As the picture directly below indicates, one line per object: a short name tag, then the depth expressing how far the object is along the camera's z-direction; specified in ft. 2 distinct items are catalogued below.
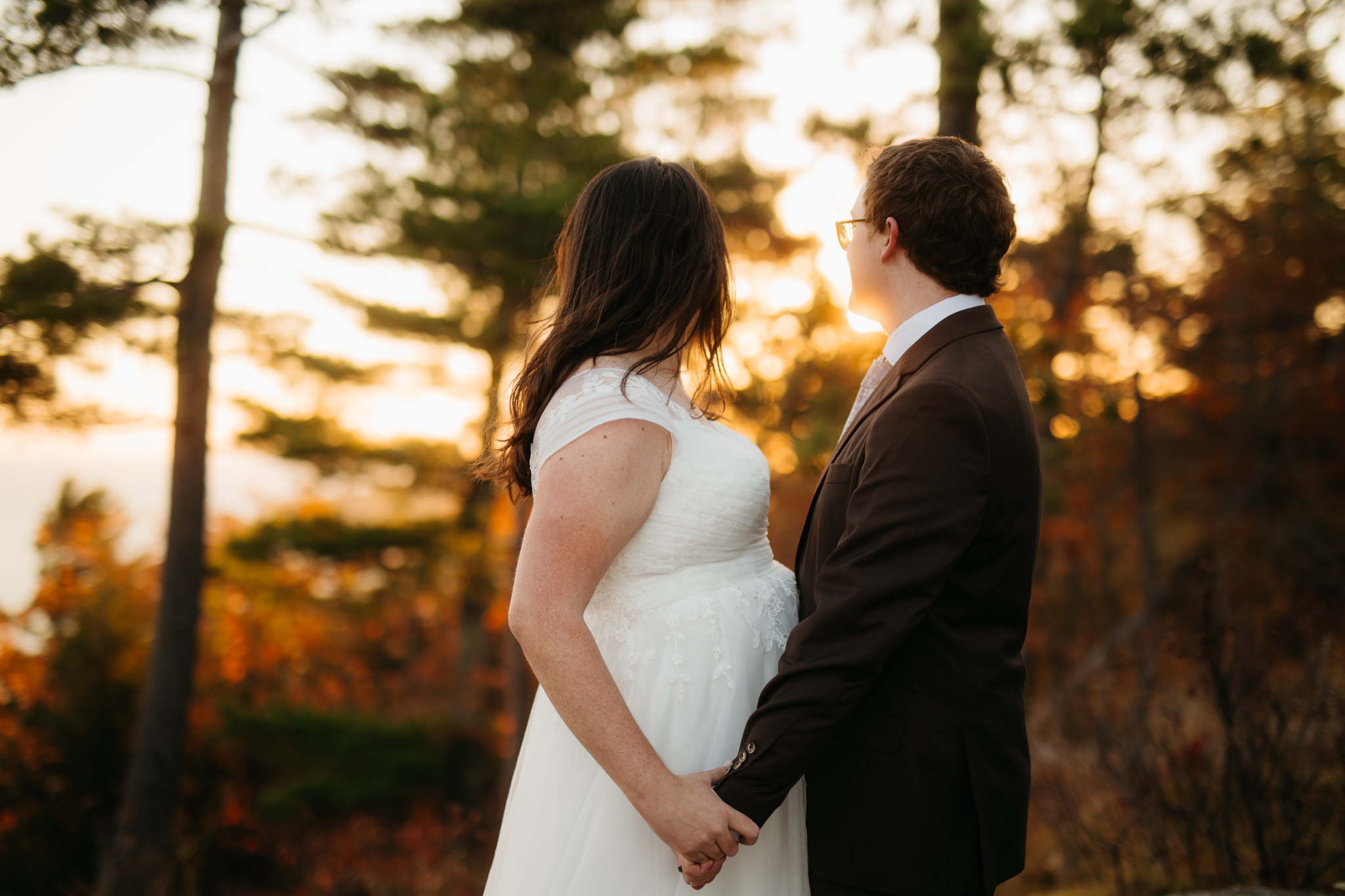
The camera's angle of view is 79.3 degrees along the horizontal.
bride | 4.61
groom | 4.41
